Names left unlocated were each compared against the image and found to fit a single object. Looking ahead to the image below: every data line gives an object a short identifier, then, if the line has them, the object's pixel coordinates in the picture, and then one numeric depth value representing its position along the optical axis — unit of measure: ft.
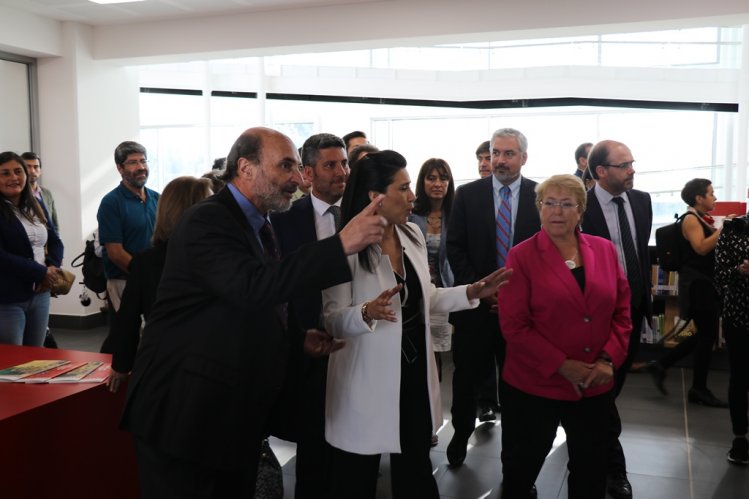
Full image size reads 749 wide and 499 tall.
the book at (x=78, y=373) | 9.35
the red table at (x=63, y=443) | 7.94
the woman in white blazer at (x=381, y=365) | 7.84
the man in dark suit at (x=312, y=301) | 7.99
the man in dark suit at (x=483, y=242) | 12.54
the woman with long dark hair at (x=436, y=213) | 14.58
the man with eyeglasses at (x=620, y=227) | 11.54
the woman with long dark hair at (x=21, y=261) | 13.24
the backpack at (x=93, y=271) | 17.33
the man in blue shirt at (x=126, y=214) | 15.30
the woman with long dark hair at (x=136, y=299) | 8.77
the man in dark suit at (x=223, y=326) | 5.87
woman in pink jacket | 8.82
